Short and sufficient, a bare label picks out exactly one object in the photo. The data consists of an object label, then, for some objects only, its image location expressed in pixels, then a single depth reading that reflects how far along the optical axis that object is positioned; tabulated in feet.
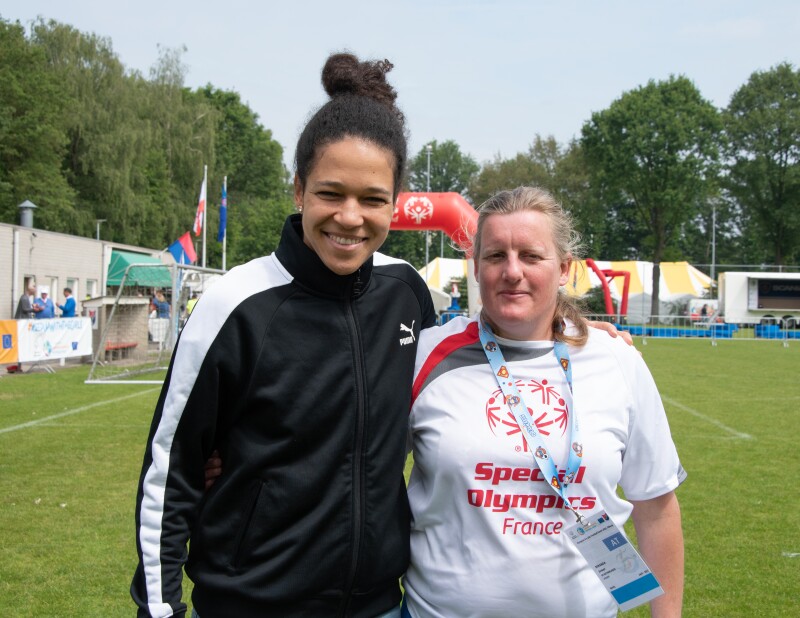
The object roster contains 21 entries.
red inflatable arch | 53.98
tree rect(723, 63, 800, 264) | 178.60
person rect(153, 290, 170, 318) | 83.76
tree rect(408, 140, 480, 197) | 346.13
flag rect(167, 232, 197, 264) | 81.92
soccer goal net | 55.83
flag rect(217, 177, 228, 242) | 111.64
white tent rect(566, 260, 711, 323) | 162.71
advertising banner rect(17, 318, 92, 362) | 56.65
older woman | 7.04
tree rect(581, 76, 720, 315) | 160.56
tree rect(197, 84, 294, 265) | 202.08
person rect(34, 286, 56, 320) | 71.61
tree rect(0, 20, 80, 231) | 129.49
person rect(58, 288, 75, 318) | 71.56
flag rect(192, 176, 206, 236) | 97.23
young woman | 6.66
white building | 80.69
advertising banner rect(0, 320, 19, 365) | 53.98
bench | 63.83
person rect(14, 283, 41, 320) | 67.97
